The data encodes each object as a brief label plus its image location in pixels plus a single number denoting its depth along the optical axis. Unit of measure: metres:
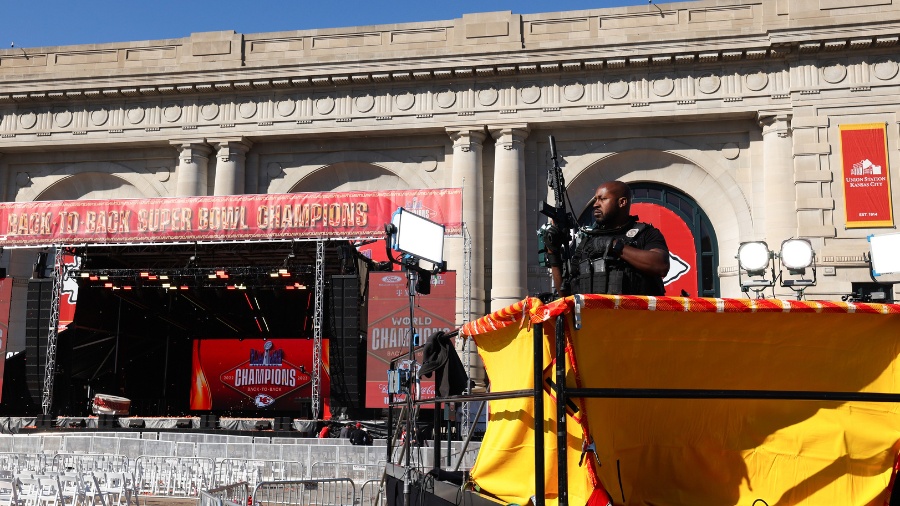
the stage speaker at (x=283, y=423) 26.25
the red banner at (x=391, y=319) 27.83
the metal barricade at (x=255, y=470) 15.09
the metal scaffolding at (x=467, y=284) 28.05
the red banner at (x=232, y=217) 27.72
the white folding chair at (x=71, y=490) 11.22
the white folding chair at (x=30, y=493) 11.35
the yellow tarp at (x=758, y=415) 4.89
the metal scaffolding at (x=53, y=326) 27.59
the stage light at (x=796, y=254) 16.28
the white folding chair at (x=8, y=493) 10.56
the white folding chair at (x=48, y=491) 10.86
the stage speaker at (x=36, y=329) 28.23
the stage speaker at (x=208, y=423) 27.73
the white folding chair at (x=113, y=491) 11.50
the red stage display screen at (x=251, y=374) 34.91
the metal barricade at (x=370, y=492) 13.92
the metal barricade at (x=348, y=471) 15.67
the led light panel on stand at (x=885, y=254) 13.61
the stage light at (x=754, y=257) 16.42
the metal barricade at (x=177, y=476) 14.98
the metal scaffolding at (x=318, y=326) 26.47
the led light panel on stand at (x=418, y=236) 11.44
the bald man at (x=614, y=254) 5.50
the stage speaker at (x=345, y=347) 27.31
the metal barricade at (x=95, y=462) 15.28
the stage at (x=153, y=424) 25.80
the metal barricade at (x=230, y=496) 7.40
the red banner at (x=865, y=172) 28.94
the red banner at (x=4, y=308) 29.44
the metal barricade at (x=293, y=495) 12.44
